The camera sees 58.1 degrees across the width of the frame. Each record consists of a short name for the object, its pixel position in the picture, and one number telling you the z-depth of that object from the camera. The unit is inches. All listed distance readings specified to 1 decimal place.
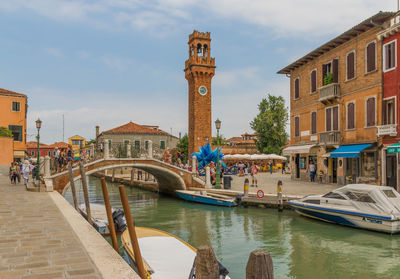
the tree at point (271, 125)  1726.1
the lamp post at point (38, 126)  763.0
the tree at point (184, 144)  2123.2
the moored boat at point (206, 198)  725.9
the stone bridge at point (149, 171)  762.2
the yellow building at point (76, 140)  3607.3
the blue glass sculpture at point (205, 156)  1252.5
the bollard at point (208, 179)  895.1
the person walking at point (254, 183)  869.5
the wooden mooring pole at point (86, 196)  462.6
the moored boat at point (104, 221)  494.6
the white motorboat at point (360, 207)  468.1
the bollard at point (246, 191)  719.6
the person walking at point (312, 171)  911.7
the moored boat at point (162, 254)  253.9
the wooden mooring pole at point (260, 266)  142.3
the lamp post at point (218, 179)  875.4
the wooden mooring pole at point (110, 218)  310.7
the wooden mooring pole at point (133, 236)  231.0
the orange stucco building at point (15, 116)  1306.6
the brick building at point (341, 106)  704.4
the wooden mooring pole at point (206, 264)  153.1
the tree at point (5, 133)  1139.2
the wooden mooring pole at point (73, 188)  565.4
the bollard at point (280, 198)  646.3
